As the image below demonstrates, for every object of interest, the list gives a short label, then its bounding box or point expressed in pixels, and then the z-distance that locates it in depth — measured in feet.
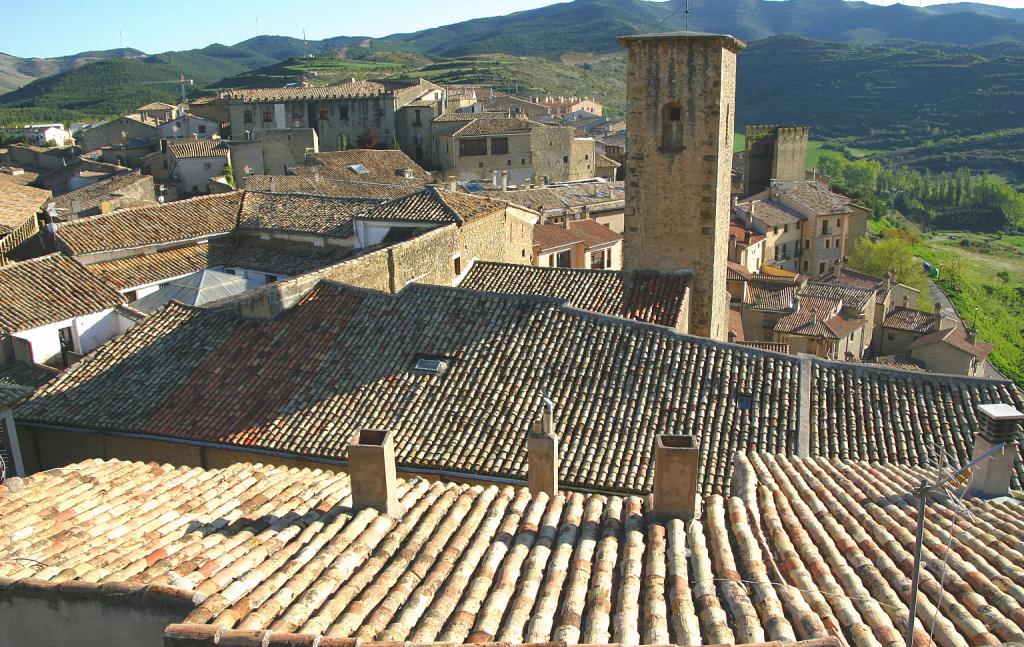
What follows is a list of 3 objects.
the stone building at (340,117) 167.63
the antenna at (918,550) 12.38
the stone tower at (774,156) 186.91
